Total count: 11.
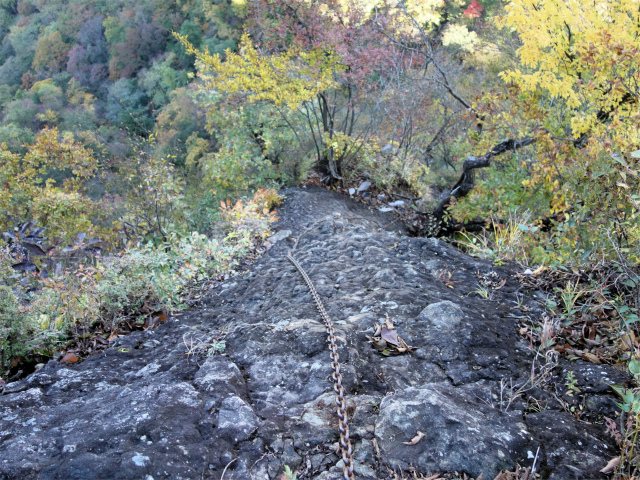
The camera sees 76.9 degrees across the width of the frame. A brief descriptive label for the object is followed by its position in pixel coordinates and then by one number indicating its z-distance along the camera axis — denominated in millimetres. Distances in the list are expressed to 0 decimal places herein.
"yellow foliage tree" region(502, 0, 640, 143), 3916
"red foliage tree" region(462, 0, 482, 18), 17547
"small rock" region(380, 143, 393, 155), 8586
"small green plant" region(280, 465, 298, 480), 1333
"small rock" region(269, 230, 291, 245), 5070
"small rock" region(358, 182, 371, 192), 8048
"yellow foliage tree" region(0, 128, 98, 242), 6172
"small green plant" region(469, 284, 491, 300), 2803
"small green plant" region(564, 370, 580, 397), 1771
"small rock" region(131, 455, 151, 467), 1375
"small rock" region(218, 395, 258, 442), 1633
